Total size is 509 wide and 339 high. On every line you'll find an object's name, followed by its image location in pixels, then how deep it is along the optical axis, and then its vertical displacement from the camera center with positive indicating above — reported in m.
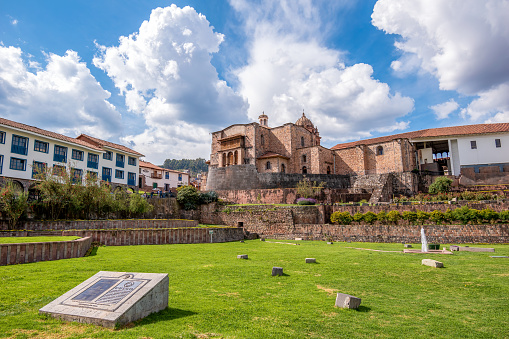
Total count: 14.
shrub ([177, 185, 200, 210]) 34.81 +1.30
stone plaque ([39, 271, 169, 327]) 4.78 -1.47
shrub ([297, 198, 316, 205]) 31.17 +0.73
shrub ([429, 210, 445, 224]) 23.02 -0.83
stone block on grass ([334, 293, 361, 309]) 5.95 -1.84
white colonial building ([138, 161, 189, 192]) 57.38 +6.54
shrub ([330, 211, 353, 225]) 26.36 -0.90
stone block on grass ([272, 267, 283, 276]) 8.92 -1.82
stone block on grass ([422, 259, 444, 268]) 10.19 -1.92
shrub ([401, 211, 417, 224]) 24.00 -0.75
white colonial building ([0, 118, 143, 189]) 28.97 +6.41
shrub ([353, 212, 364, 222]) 25.75 -0.81
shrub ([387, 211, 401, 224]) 24.66 -0.82
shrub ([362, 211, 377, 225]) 25.38 -0.82
